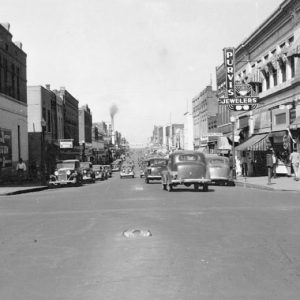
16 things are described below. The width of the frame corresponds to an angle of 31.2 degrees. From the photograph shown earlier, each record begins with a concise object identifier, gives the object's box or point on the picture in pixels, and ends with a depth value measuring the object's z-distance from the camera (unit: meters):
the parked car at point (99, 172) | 54.90
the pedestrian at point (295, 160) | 30.80
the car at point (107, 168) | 60.18
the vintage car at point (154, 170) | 37.69
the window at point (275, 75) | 39.28
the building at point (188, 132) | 94.90
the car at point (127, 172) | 58.96
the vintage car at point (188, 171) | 24.70
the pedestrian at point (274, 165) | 35.62
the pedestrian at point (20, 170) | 35.73
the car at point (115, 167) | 103.61
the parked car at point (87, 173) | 45.16
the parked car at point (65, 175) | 34.66
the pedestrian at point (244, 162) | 41.65
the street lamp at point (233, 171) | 37.11
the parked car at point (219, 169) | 32.06
